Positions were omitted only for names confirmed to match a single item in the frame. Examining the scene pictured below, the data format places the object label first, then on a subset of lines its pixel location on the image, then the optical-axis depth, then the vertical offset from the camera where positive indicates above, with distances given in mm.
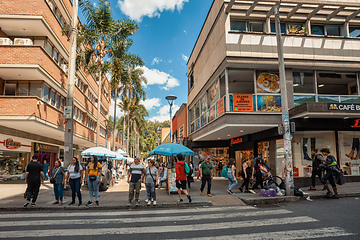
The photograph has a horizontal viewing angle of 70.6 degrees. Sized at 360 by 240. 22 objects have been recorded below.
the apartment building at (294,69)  13430 +4561
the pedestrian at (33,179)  8672 -848
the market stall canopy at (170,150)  12461 +140
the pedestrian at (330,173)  9344 -792
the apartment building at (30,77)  14344 +4775
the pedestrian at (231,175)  11352 -1012
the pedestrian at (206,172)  10930 -836
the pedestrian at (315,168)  11281 -737
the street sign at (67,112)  11562 +1883
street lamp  19672 +4242
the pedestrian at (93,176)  8984 -789
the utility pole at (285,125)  9992 +1076
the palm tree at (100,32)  19609 +9776
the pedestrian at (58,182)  9188 -1006
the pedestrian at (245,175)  11818 -1061
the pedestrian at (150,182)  9023 -1039
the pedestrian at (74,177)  9180 -843
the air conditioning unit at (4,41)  15523 +6927
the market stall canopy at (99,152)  13930 +78
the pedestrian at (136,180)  8938 -938
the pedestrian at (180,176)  9297 -852
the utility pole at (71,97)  11406 +2650
